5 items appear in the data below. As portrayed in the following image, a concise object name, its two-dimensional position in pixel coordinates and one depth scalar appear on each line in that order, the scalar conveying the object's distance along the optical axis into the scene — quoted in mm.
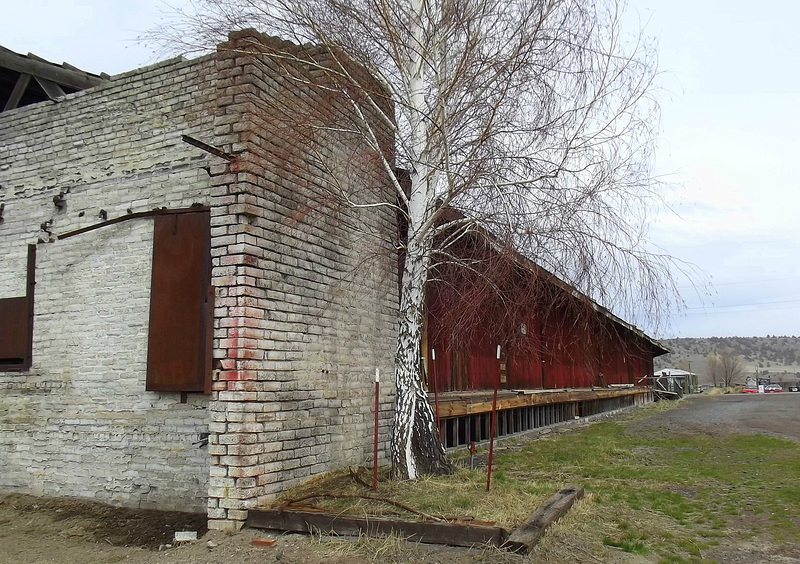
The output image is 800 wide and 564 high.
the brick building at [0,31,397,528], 7246
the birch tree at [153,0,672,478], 7719
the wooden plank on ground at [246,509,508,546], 5945
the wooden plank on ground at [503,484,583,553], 5739
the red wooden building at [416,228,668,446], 8070
